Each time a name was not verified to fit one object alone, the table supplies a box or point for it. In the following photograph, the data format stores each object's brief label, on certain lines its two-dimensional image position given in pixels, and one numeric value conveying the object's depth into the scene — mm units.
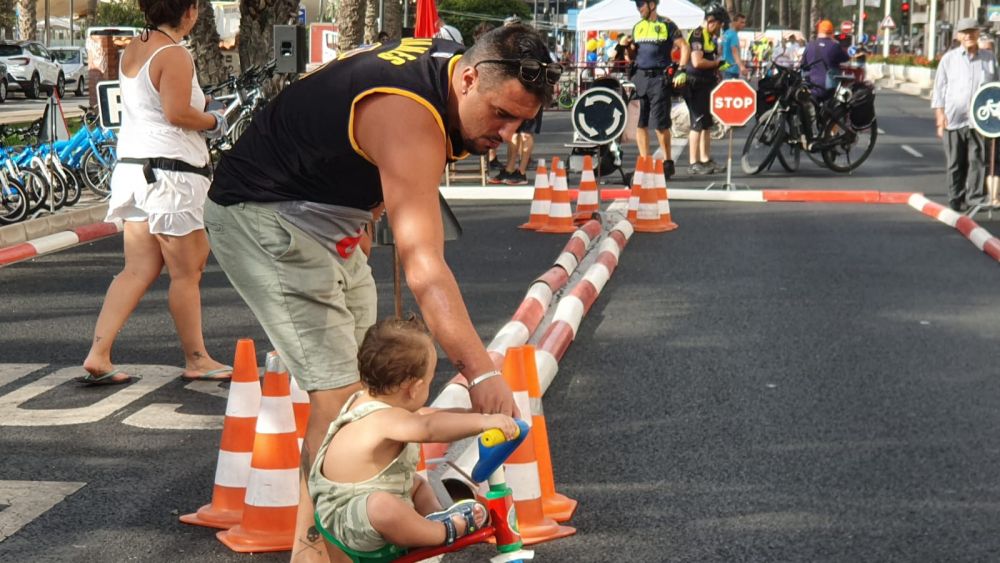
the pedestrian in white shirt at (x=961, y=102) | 14398
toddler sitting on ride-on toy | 3818
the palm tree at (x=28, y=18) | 51844
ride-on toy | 3834
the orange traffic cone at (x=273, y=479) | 4766
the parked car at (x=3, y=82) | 40938
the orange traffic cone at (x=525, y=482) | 4902
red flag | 14723
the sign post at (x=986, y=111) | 13742
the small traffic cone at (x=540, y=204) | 13359
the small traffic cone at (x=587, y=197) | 13445
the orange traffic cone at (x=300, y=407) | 5148
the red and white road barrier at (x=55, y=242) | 11711
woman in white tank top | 6742
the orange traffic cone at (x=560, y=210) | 13141
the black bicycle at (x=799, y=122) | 18359
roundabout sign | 14984
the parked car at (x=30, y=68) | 42906
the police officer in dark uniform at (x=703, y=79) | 18281
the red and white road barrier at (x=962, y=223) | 11968
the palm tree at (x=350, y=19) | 25438
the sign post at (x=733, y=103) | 16500
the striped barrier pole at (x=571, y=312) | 7289
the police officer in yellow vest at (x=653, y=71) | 17359
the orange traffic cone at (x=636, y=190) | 13195
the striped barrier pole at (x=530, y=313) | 6355
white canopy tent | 37281
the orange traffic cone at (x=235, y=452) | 5008
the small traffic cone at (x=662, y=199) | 13461
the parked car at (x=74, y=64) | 48719
